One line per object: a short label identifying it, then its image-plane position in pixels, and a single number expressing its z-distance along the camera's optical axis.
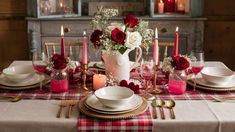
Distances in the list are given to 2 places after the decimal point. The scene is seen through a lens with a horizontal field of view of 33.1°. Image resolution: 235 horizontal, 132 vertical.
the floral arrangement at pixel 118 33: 1.88
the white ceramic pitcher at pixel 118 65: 1.96
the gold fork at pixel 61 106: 1.64
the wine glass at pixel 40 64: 2.08
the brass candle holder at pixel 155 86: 1.95
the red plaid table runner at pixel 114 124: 1.56
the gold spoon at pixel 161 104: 1.69
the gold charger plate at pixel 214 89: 1.94
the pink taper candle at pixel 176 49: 2.07
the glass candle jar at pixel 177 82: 1.91
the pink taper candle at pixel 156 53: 2.00
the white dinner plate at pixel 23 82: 1.98
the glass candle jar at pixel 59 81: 1.93
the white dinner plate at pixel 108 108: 1.63
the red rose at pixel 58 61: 1.89
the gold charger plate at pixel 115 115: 1.60
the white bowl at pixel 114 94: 1.63
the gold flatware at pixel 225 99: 1.83
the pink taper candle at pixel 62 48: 1.94
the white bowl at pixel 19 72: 1.98
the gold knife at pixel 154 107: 1.64
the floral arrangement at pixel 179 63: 1.91
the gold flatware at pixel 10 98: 1.81
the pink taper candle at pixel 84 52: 1.98
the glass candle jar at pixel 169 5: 3.52
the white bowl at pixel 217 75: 1.97
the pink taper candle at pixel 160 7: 3.43
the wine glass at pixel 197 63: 2.02
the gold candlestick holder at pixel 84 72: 2.00
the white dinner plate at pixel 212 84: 1.97
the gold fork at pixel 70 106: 1.64
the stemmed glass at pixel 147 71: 1.93
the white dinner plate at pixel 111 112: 1.61
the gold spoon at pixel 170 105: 1.68
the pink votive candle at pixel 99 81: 1.97
